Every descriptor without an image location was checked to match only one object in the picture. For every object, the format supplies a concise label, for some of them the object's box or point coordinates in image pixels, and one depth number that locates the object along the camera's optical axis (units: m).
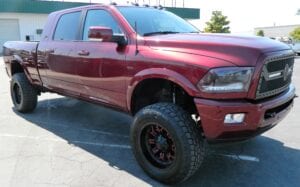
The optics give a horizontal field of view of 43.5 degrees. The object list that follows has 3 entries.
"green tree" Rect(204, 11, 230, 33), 59.86
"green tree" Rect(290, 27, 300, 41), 46.17
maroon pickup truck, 3.52
